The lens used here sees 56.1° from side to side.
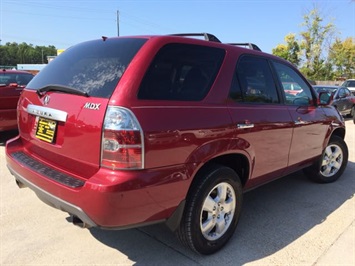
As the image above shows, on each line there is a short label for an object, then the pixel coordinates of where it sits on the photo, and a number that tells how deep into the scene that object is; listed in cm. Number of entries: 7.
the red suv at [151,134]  225
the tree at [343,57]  4122
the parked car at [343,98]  1291
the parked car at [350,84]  1913
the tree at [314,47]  4003
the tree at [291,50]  4262
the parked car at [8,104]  650
